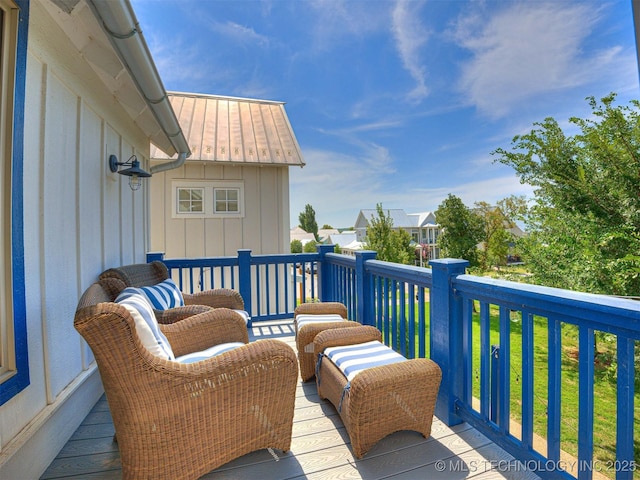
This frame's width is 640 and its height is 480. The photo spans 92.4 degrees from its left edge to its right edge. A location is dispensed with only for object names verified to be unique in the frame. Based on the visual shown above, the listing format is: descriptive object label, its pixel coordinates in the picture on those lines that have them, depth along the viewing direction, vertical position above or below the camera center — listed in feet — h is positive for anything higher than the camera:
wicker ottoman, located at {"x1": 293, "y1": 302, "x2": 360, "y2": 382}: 8.40 -2.77
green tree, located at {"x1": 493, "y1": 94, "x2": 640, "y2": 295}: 11.16 +1.58
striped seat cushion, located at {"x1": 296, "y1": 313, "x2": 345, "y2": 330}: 9.22 -2.59
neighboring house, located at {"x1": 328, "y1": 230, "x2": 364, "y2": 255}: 129.56 -1.19
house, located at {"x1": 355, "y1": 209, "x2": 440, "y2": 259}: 109.40 +3.93
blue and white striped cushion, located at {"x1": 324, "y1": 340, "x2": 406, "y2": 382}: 6.19 -2.64
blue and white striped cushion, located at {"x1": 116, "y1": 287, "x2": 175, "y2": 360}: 4.65 -1.42
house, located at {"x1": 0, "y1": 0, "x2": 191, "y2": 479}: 4.82 +0.93
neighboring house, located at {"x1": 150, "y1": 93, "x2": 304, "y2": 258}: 21.31 +3.16
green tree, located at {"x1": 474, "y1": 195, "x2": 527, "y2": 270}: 41.50 -1.24
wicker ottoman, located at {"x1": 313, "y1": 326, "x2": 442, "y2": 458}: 5.43 -3.05
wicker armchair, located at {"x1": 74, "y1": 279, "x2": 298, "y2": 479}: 4.18 -2.53
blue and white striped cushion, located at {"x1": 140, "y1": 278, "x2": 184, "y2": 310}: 8.41 -1.71
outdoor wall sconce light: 9.68 +2.22
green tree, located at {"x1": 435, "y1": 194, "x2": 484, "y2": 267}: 42.70 +0.70
